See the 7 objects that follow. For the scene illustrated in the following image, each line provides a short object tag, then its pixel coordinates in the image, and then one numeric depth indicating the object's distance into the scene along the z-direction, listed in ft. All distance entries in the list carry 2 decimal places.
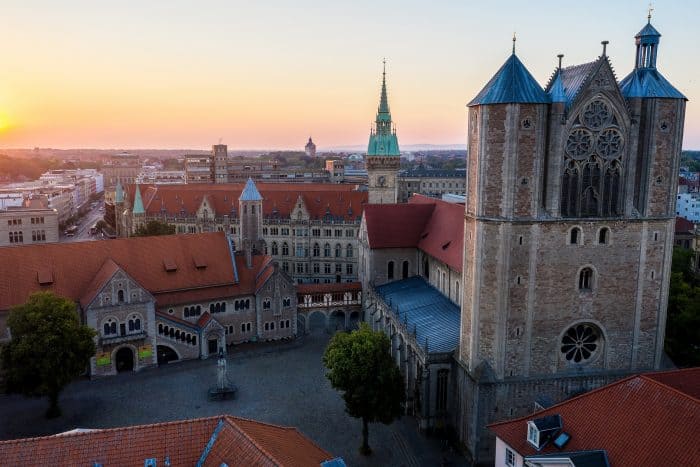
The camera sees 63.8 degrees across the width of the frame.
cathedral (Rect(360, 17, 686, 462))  121.49
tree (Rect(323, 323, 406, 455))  128.77
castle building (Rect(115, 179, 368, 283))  304.71
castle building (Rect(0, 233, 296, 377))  180.65
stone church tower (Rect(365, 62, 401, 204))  304.91
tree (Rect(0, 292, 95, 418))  142.82
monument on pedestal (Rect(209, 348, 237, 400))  165.58
